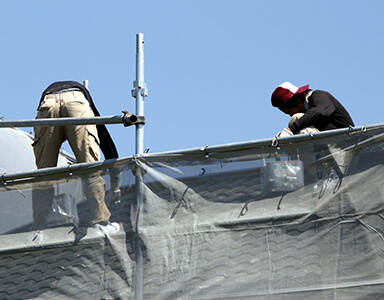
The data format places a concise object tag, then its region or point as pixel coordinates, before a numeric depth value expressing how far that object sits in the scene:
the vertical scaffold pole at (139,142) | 12.41
